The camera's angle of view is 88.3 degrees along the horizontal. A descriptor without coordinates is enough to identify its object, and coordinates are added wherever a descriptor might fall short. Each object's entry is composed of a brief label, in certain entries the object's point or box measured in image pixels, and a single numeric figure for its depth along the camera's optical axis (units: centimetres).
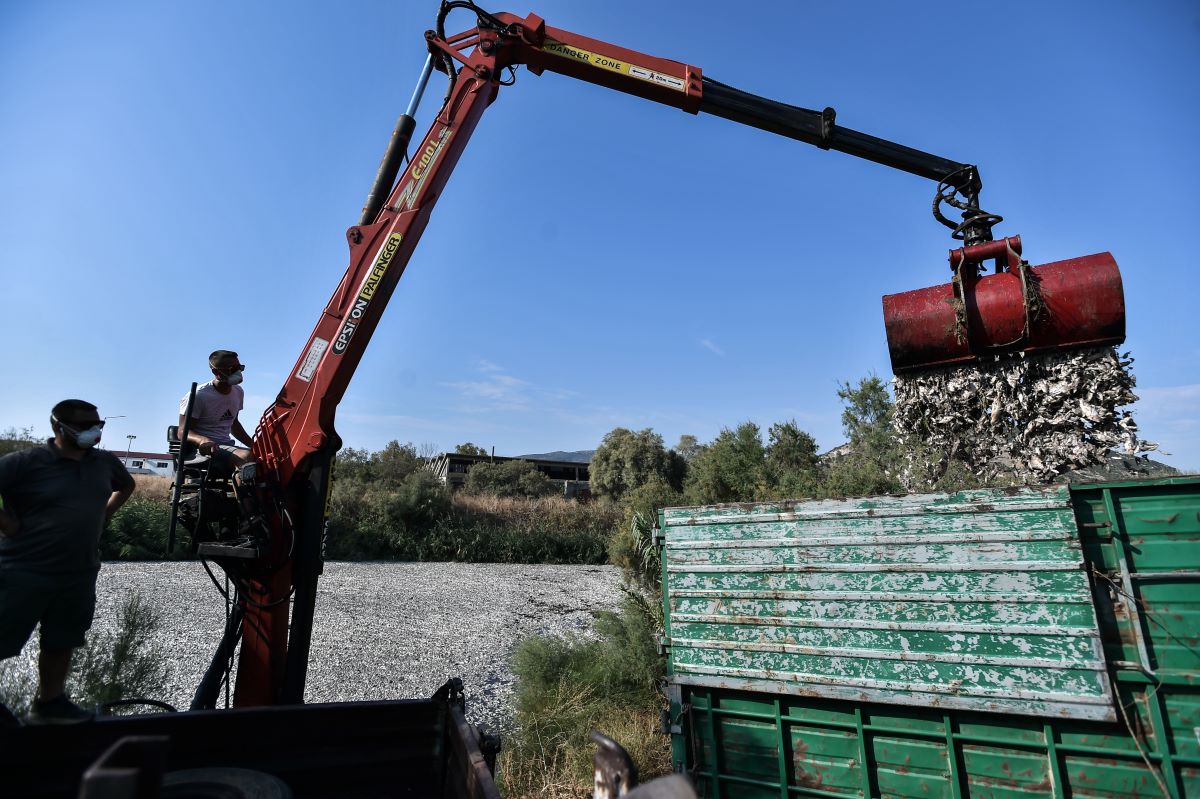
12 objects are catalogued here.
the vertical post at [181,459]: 356
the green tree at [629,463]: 3384
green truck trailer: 331
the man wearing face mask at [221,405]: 411
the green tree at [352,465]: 2669
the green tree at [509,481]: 3039
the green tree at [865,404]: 1870
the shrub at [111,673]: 467
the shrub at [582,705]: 534
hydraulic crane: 393
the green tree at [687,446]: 4416
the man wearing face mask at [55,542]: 266
